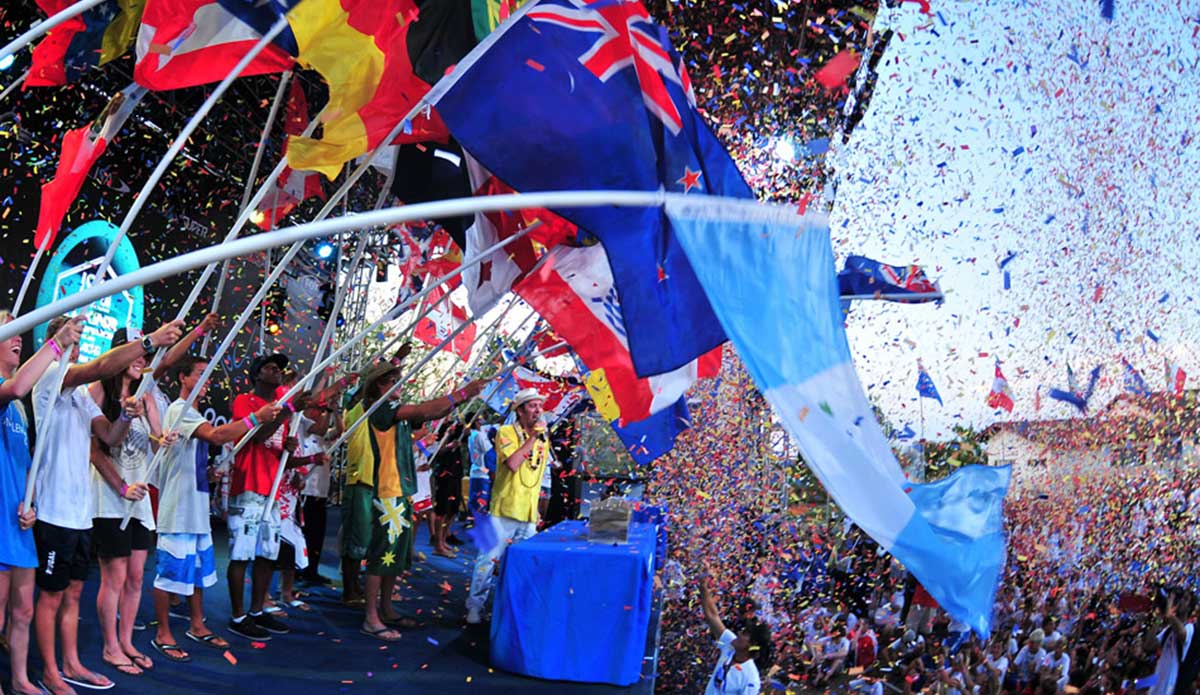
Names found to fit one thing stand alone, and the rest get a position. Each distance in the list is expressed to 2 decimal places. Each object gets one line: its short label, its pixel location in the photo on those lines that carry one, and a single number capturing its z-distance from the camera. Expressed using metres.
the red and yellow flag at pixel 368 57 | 4.66
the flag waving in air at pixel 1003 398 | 16.08
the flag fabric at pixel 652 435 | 9.37
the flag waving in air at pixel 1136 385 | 19.94
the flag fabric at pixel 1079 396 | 17.44
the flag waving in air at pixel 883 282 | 8.46
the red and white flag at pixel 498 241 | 5.96
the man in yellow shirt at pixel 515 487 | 8.16
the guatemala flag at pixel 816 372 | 2.94
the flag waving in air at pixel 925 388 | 11.88
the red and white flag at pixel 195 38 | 4.44
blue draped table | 6.54
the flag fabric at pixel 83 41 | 4.75
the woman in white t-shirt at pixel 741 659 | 6.04
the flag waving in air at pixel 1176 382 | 19.77
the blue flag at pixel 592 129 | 4.21
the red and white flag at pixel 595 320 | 5.74
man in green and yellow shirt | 7.72
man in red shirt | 6.86
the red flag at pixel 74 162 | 4.35
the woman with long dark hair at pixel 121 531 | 5.59
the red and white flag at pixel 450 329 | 10.39
